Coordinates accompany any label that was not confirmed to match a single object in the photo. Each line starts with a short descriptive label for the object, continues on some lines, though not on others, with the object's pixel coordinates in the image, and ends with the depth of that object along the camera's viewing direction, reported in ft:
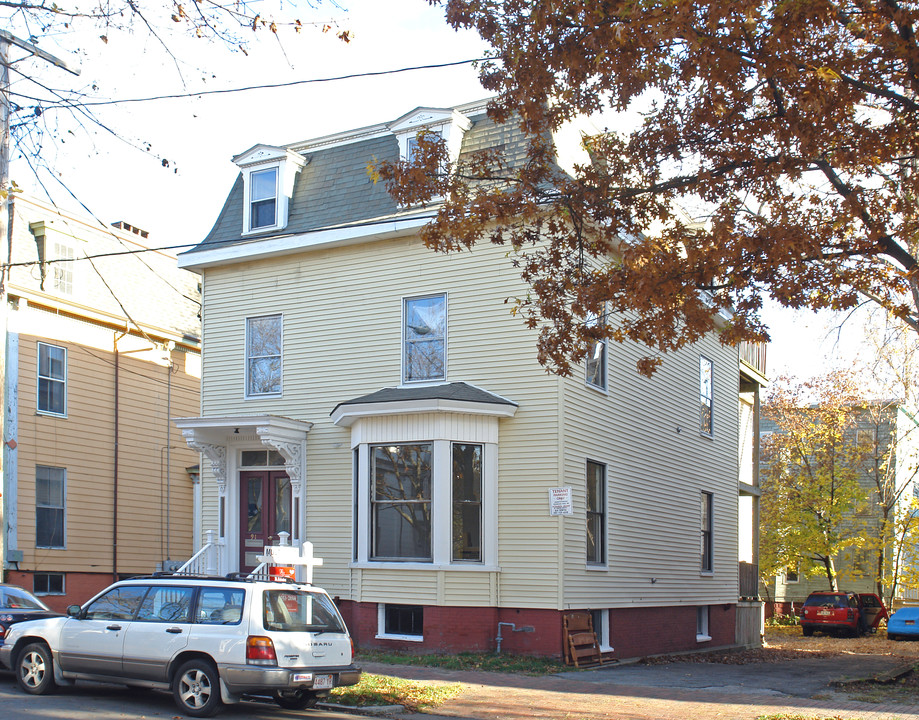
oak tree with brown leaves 32.81
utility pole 33.04
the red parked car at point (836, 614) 110.93
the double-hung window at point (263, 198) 69.21
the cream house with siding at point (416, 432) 57.26
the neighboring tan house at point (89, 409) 77.61
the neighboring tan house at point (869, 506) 132.98
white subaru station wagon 36.14
